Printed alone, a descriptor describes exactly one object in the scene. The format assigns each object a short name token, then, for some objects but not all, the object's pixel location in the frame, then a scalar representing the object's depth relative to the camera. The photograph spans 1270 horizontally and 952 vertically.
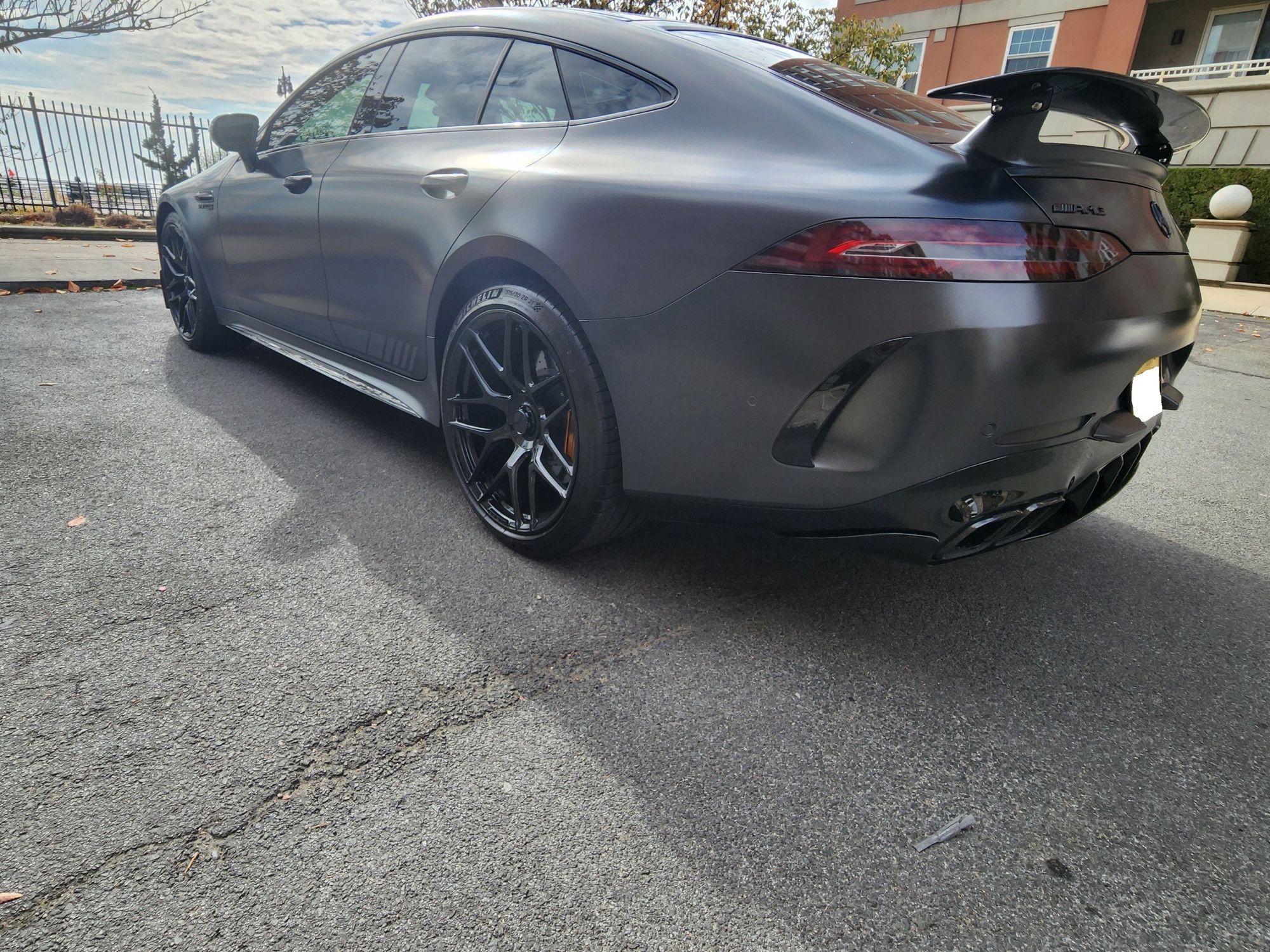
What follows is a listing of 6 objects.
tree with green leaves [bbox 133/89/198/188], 14.84
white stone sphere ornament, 12.49
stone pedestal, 12.46
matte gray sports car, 1.58
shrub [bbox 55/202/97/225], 12.44
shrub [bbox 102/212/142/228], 12.90
